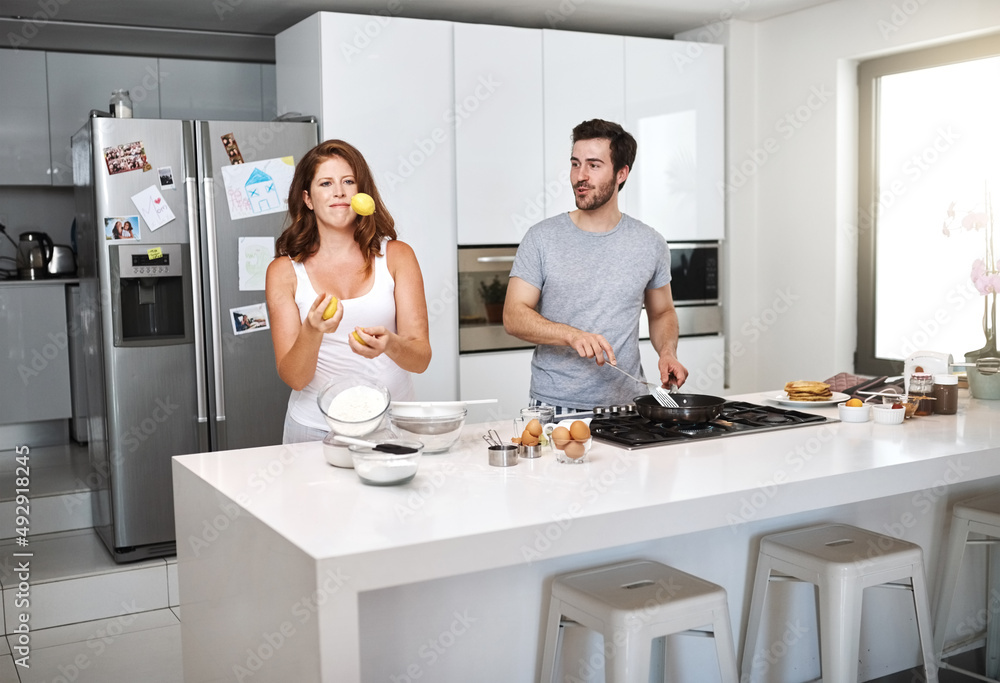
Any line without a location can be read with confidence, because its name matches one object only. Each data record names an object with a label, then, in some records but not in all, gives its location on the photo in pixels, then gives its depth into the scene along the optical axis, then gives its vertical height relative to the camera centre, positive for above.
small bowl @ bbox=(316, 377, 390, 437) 1.95 -0.25
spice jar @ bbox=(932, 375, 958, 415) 2.56 -0.33
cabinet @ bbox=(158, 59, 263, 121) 5.14 +1.06
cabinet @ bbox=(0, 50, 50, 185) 4.89 +0.87
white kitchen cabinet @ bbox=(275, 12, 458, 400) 3.97 +0.72
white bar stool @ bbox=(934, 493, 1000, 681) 2.56 -0.72
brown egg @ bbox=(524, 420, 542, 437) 2.10 -0.33
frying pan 2.33 -0.33
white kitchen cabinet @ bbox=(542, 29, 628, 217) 4.43 +0.88
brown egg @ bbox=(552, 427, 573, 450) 2.01 -0.34
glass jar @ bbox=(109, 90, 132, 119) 3.76 +0.71
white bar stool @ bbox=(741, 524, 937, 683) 2.10 -0.68
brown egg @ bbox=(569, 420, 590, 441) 1.99 -0.32
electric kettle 5.08 +0.17
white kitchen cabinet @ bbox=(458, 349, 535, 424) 4.34 -0.46
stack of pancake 2.72 -0.34
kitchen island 1.53 -0.44
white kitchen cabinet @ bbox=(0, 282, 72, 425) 4.98 -0.34
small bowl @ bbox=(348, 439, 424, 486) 1.81 -0.35
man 2.81 +0.00
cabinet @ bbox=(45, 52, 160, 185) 4.98 +1.04
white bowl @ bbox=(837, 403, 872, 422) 2.47 -0.36
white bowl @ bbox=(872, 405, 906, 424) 2.44 -0.37
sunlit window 4.00 +0.30
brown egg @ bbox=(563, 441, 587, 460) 2.00 -0.36
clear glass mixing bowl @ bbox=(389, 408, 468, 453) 2.08 -0.32
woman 2.37 +0.00
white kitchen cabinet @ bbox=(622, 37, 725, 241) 4.64 +0.70
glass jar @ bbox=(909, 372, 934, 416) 2.58 -0.32
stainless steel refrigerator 3.71 -0.04
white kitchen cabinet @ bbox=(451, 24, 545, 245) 4.24 +0.66
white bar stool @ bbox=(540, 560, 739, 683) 1.82 -0.65
